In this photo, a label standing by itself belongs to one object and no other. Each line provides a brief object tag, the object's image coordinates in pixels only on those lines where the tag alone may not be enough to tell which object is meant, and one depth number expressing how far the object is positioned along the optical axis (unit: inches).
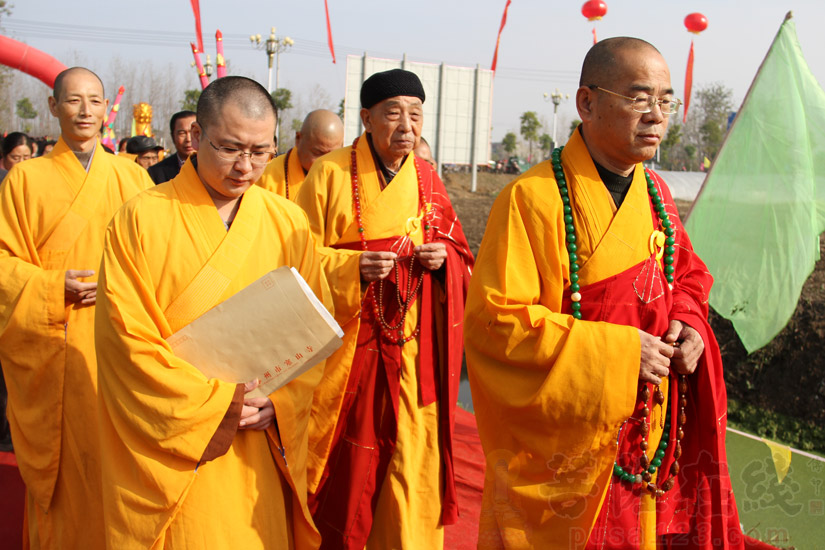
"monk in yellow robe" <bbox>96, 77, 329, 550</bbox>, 84.8
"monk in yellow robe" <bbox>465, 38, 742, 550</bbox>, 85.6
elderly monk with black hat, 132.9
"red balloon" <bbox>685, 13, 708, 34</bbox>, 264.7
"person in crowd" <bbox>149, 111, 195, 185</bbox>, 176.7
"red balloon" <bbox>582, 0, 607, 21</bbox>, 268.2
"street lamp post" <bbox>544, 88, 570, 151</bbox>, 1346.2
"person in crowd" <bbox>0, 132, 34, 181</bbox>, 267.1
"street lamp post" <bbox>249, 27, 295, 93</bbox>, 904.3
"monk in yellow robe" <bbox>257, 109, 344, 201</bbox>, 193.9
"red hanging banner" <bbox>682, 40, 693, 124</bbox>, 428.8
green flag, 185.6
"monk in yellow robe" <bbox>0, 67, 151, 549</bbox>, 123.0
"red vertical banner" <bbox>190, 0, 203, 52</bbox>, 534.9
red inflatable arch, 719.1
